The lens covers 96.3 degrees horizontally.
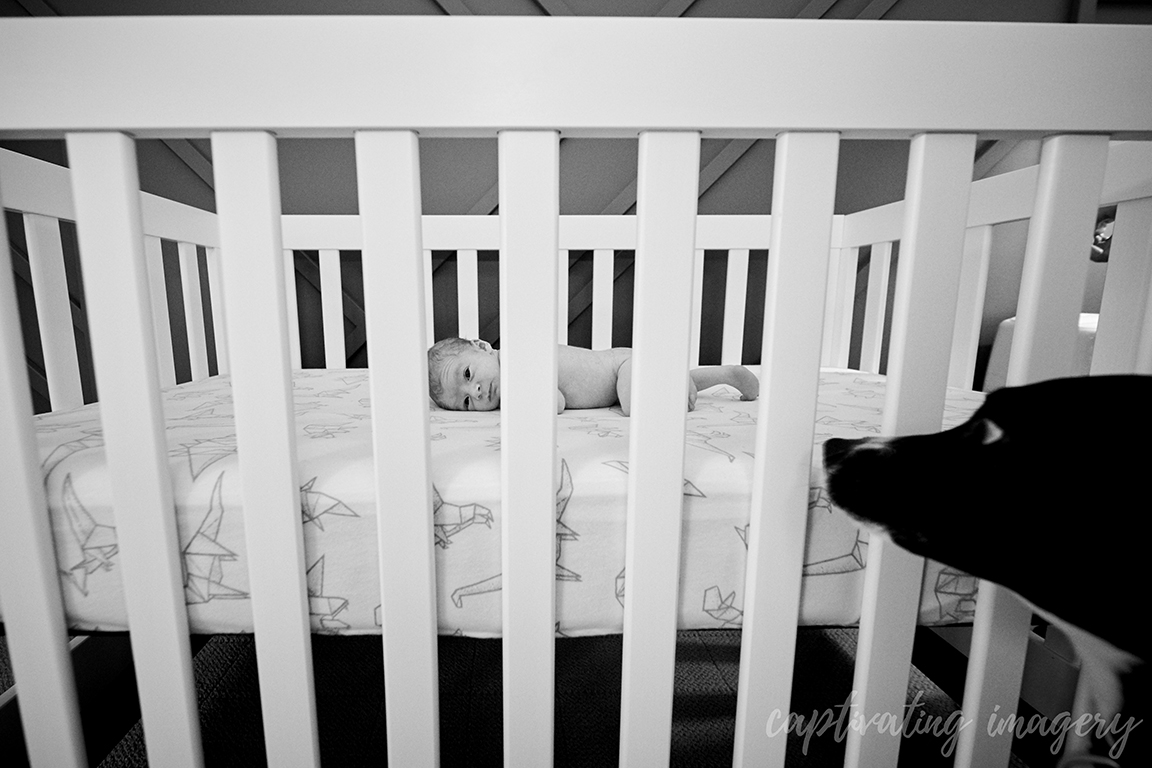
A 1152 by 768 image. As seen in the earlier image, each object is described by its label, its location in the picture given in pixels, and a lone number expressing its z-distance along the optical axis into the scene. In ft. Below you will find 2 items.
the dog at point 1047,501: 1.03
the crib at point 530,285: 1.36
